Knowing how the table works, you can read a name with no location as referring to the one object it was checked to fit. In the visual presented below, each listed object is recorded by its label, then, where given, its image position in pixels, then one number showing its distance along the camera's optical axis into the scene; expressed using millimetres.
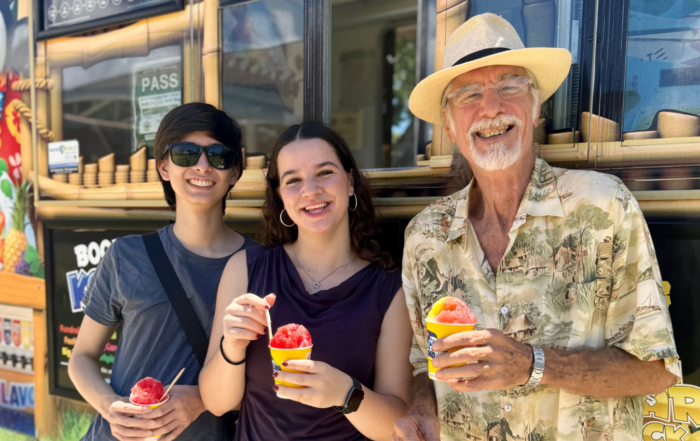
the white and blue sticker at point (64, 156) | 3873
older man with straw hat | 1722
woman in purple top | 1976
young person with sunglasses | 2354
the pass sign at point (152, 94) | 3434
